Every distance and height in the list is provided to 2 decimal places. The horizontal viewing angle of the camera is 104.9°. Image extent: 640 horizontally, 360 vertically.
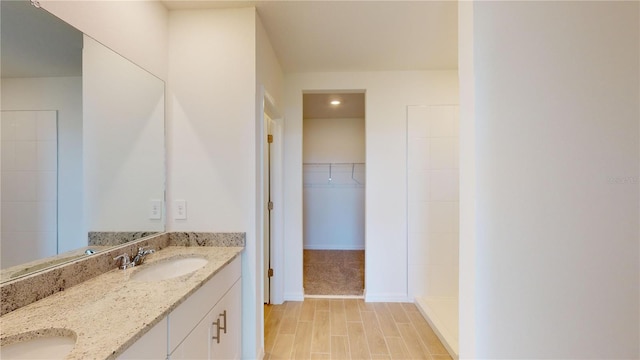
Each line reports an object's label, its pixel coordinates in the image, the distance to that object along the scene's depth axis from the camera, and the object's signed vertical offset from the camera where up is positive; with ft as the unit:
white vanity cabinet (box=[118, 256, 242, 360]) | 2.82 -2.06
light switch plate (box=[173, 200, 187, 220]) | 5.51 -0.59
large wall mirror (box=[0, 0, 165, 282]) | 3.00 +0.62
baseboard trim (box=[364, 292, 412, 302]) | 8.86 -4.16
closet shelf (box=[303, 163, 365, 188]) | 16.07 +0.49
